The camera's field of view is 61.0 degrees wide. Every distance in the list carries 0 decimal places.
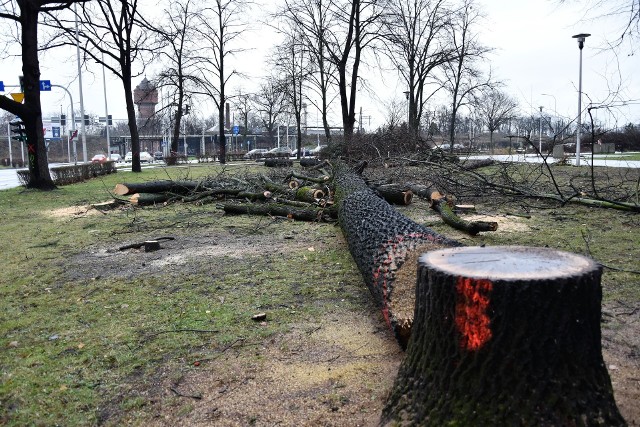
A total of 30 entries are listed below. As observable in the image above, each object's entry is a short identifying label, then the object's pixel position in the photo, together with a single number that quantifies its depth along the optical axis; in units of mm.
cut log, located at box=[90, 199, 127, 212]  11031
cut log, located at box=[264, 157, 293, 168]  28234
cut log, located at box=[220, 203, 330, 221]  8930
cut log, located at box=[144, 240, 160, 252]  6664
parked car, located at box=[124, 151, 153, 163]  54156
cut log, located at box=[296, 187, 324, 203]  9838
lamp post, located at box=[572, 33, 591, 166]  22386
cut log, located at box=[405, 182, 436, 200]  9508
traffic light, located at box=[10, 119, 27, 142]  16469
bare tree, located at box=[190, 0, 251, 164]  32688
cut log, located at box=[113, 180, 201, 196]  11982
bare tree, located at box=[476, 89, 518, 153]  35100
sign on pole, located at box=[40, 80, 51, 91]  22838
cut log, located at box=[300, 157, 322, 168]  25448
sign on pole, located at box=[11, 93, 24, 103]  20219
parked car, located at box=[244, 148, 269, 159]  51275
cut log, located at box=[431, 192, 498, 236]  6755
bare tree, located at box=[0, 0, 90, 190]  16078
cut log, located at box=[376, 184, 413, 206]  10258
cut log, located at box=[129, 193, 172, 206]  11445
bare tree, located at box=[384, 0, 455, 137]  29109
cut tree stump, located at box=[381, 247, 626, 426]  1944
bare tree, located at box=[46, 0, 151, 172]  23625
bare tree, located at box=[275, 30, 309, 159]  27766
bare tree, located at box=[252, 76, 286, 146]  30308
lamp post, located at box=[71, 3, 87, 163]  27172
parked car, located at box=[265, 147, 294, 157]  45488
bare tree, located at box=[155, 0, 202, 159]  30812
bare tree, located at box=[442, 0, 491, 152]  30569
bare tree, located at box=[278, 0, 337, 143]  27328
